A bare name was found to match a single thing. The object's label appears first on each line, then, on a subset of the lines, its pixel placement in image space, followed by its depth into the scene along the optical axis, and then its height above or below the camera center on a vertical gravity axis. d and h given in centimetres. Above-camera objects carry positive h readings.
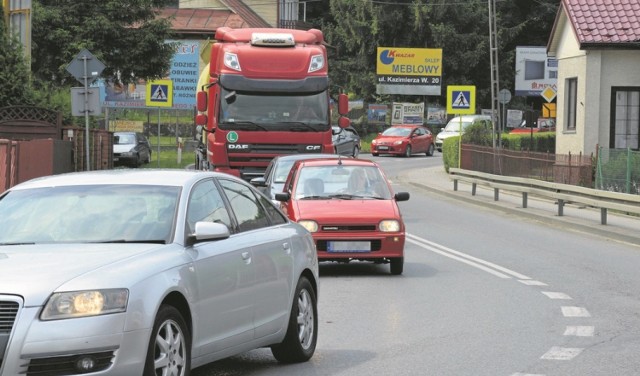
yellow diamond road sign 5035 +130
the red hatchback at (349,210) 1554 -111
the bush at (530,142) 4784 -65
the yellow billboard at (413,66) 8075 +383
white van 6588 -6
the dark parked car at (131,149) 4962 -110
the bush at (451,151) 4387 -96
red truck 2405 +43
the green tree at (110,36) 4688 +330
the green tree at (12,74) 2988 +115
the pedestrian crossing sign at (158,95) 4286 +98
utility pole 4210 +207
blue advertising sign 6172 +182
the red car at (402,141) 6159 -84
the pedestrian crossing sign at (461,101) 4378 +86
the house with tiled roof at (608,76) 3519 +144
